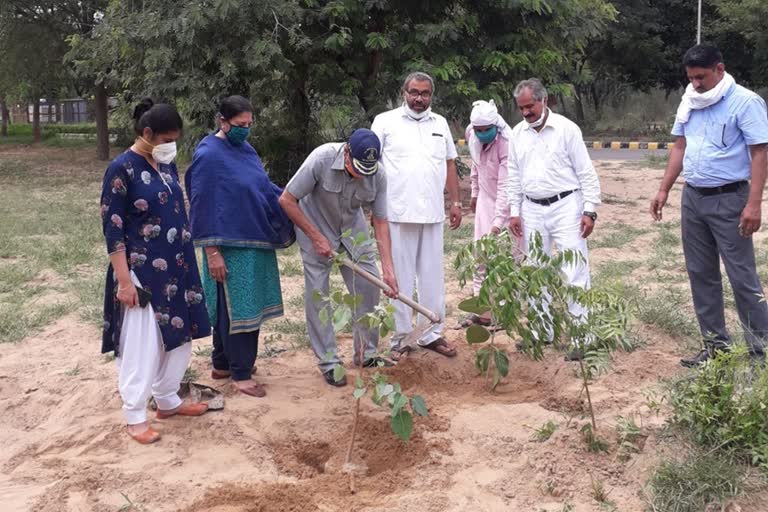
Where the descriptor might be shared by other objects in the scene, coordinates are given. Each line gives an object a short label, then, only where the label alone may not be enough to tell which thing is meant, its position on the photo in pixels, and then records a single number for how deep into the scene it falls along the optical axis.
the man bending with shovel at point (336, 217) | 3.98
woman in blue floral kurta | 3.48
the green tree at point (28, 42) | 17.69
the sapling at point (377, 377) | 3.27
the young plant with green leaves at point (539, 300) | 3.44
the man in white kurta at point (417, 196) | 4.60
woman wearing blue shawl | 4.00
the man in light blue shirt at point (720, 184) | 3.88
